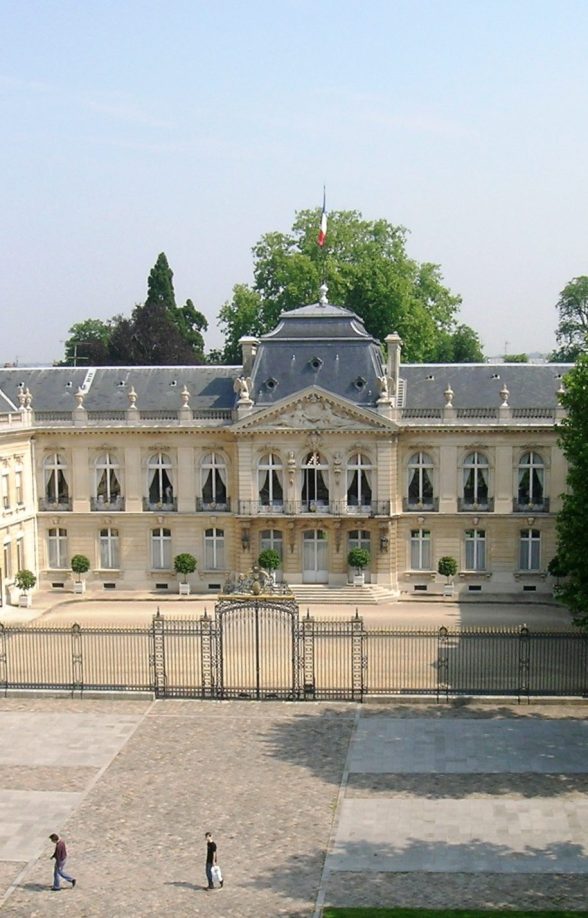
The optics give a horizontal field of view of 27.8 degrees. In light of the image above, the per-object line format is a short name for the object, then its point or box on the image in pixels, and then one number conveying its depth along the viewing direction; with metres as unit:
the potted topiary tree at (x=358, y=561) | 50.50
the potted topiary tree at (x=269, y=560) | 50.97
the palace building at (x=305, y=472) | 51.09
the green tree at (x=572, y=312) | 103.75
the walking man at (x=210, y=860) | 22.58
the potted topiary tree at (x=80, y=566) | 52.62
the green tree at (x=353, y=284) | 75.25
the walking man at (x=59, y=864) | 22.64
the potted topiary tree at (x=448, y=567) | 51.03
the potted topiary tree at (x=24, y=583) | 49.94
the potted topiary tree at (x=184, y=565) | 51.97
